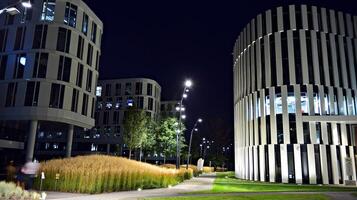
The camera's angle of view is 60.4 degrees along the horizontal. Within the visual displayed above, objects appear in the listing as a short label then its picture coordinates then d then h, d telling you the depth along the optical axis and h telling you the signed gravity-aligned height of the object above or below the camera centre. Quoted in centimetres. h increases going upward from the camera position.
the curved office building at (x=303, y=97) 3366 +759
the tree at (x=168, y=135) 4656 +360
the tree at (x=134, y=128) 4106 +397
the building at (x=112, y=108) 8012 +1314
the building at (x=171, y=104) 9569 +1705
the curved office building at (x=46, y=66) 3619 +1097
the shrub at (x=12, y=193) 1087 -136
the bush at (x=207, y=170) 6662 -212
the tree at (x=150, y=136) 4922 +361
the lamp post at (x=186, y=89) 2253 +559
